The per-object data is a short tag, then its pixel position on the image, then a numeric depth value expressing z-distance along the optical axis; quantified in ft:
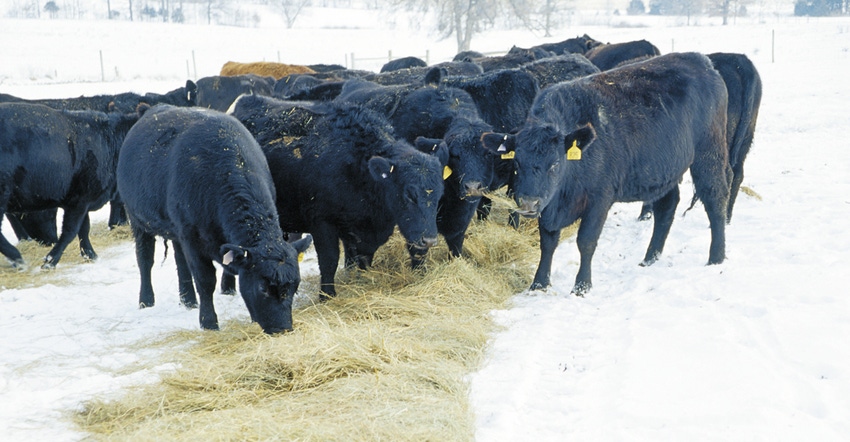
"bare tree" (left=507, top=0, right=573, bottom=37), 164.14
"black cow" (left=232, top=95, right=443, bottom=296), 20.31
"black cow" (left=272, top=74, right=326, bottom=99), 38.96
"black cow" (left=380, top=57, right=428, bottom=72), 55.52
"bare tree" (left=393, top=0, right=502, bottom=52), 157.58
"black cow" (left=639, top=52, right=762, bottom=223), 25.39
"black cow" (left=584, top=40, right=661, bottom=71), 46.93
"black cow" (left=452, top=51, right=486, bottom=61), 58.88
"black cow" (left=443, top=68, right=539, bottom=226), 27.37
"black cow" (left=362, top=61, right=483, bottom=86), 35.45
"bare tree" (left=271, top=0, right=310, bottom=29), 270.26
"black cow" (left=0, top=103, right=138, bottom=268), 24.64
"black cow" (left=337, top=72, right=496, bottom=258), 22.56
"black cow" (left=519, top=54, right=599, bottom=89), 30.27
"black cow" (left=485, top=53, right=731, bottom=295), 19.77
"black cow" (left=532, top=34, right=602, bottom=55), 58.18
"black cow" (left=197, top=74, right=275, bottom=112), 50.80
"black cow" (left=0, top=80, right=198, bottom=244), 29.53
